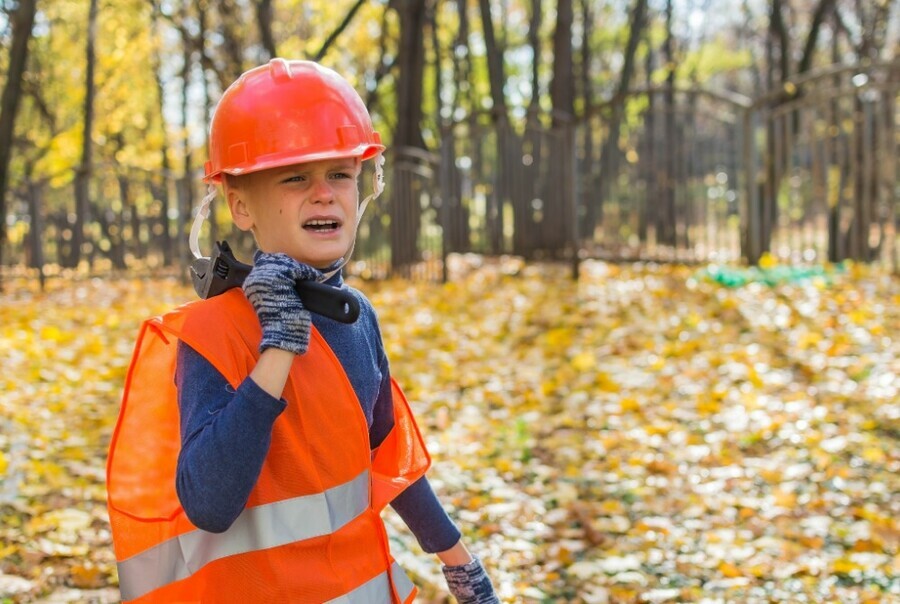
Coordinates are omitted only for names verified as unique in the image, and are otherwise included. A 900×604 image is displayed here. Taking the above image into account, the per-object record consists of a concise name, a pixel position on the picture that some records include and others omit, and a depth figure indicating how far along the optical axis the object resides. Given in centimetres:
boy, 160
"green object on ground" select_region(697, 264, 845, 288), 983
